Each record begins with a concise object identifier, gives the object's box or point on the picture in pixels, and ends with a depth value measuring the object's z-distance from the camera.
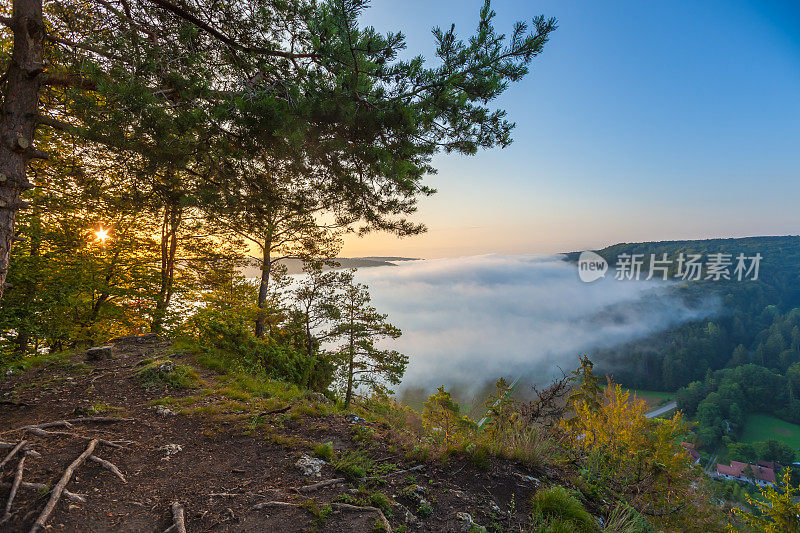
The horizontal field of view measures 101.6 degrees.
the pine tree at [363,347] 17.84
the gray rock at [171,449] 4.24
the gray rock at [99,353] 7.82
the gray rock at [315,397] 7.10
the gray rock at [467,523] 3.18
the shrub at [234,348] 8.88
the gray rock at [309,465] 3.94
